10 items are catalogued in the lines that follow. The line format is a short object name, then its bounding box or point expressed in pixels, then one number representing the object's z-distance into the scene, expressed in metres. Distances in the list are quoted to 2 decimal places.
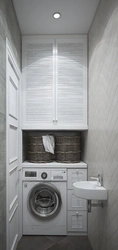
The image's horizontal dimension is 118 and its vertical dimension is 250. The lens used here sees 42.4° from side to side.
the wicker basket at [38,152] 1.99
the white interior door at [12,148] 1.35
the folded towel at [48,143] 1.98
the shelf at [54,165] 1.93
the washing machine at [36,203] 1.92
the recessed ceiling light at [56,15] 1.70
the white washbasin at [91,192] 1.32
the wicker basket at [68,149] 2.00
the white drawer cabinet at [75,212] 1.93
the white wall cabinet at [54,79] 2.02
